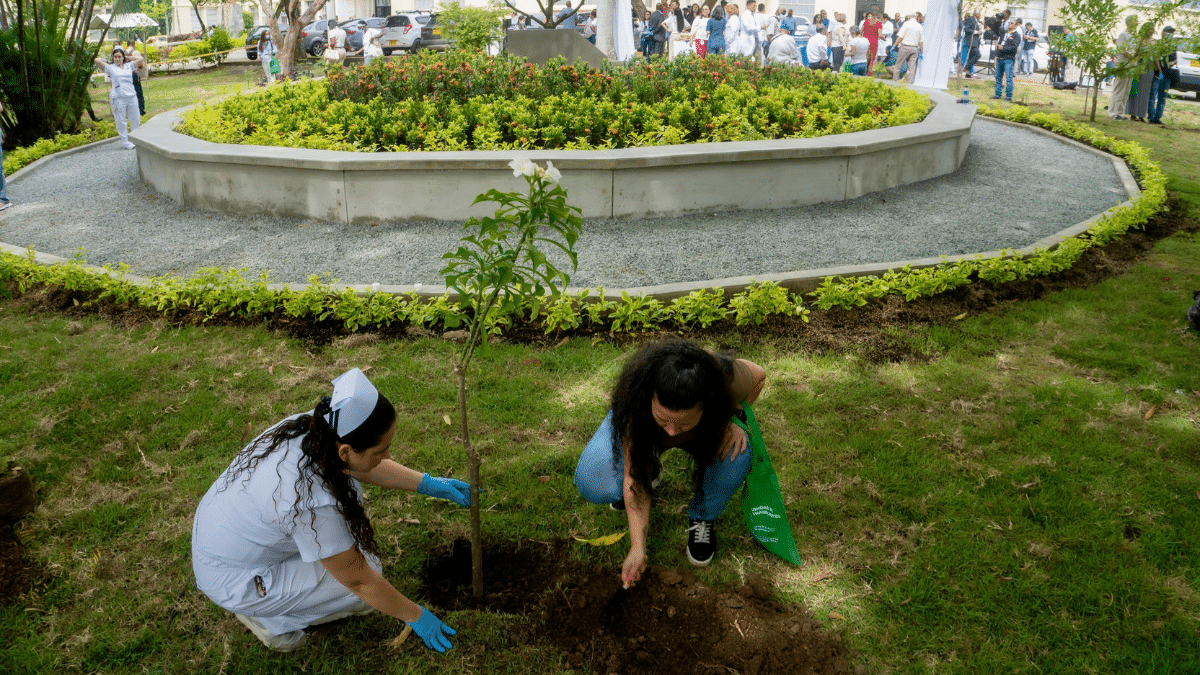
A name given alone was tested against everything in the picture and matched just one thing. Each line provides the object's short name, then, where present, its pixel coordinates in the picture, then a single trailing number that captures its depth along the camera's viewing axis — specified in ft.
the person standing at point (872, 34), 62.80
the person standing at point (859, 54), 58.59
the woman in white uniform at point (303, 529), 7.66
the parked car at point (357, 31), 91.93
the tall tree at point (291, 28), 62.18
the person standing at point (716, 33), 58.49
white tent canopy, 96.23
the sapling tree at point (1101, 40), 40.09
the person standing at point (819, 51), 59.31
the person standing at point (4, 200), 26.19
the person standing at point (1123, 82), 41.52
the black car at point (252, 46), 85.25
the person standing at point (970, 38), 65.87
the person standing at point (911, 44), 55.57
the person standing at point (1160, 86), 42.22
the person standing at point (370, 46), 63.72
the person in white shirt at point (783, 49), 54.65
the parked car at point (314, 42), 93.30
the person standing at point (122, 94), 37.60
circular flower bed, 25.30
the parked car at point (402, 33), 90.43
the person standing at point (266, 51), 60.43
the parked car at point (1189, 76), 56.54
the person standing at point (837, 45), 69.67
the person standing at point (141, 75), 46.16
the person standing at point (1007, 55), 51.24
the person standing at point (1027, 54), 72.59
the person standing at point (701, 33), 59.62
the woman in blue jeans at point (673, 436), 8.56
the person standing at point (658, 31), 65.05
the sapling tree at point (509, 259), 7.84
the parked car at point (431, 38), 88.02
